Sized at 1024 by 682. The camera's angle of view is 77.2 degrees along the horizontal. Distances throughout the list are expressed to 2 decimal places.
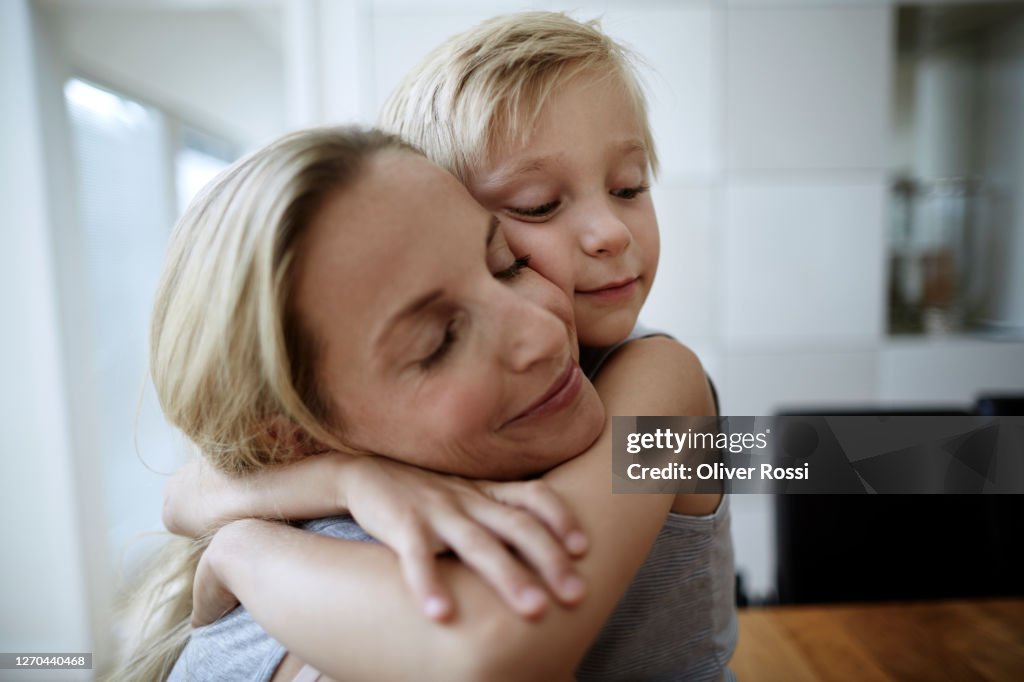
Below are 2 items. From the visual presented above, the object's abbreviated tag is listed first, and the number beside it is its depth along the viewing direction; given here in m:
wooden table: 0.58
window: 1.57
